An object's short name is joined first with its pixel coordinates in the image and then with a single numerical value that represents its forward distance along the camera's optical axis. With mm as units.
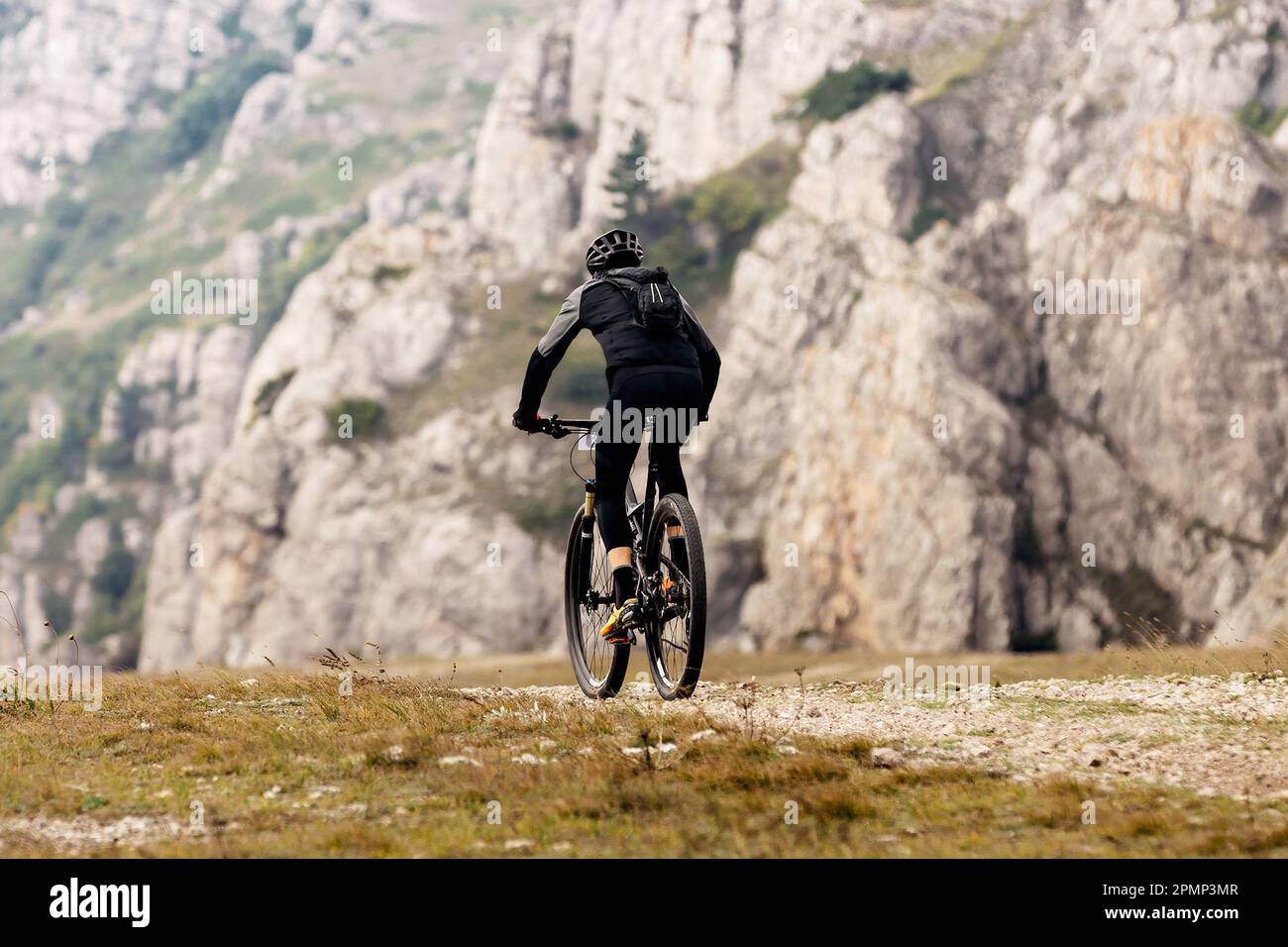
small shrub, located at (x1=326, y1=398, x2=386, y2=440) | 84562
